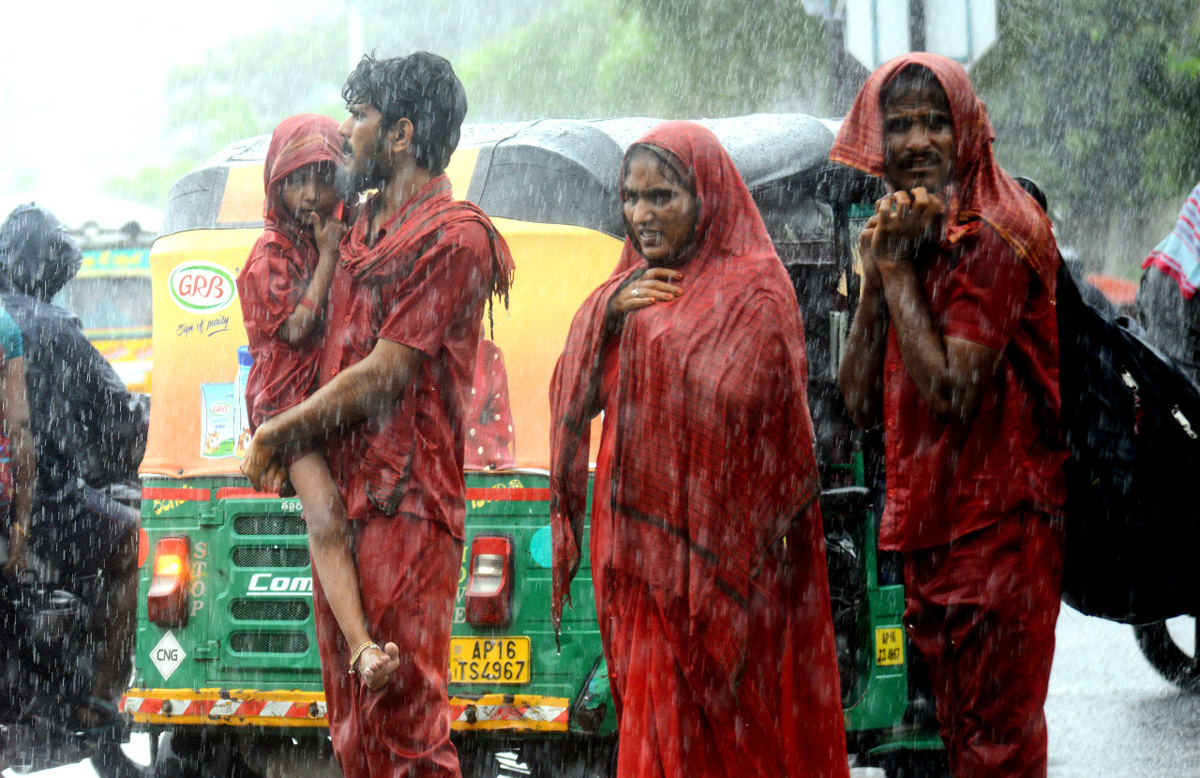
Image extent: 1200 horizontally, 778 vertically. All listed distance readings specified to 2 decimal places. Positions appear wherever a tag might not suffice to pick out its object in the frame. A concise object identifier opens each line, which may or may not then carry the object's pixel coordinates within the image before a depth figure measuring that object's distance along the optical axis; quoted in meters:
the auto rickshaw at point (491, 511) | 9.45
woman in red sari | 6.68
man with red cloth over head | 6.52
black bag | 7.00
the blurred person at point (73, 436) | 11.20
